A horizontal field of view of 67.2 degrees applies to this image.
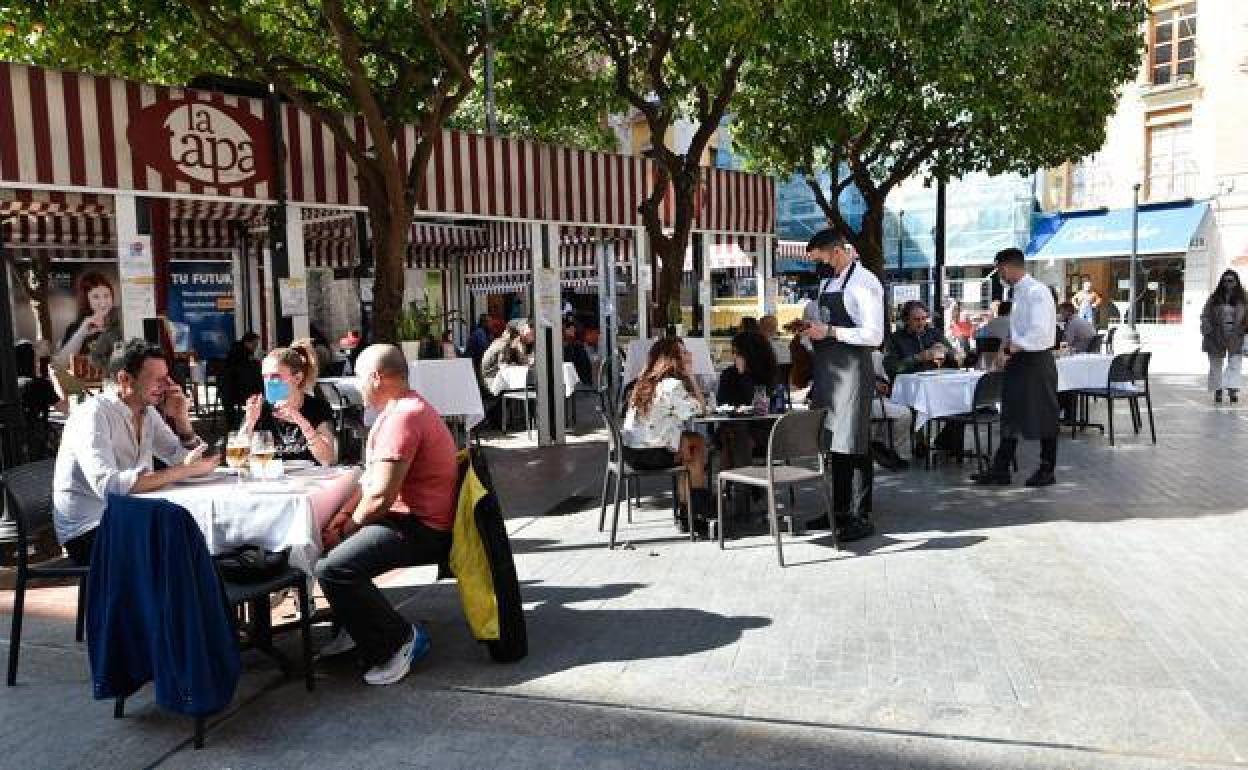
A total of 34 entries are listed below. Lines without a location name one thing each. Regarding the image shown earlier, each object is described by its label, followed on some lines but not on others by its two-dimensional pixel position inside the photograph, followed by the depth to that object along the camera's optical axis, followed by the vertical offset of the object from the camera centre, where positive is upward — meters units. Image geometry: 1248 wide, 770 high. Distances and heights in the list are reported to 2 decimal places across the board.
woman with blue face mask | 4.82 -0.47
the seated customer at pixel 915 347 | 9.32 -0.42
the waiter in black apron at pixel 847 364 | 5.98 -0.36
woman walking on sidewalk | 12.16 -0.43
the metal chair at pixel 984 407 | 8.13 -0.90
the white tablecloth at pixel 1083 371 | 9.88 -0.74
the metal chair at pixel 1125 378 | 9.70 -0.80
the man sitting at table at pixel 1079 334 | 11.13 -0.37
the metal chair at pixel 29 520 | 4.00 -0.86
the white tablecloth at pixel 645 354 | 10.45 -0.50
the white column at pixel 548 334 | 10.69 -0.21
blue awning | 26.25 +2.08
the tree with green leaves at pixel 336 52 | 8.01 +2.73
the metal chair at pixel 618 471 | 6.08 -1.04
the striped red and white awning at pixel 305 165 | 7.09 +1.51
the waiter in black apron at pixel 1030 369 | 7.48 -0.53
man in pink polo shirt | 3.86 -0.85
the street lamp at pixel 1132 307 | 23.05 -0.14
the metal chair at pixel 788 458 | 5.46 -0.89
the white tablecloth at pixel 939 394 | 8.46 -0.80
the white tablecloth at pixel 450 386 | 8.98 -0.66
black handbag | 3.78 -0.98
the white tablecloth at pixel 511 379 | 11.50 -0.77
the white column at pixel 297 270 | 8.66 +0.48
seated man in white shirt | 3.99 -0.57
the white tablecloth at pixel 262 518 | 3.82 -0.80
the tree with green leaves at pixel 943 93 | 11.66 +2.98
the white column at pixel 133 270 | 7.49 +0.44
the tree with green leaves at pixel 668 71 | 9.30 +2.57
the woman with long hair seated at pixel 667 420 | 6.13 -0.70
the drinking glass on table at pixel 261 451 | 4.12 -0.57
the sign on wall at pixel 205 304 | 14.91 +0.32
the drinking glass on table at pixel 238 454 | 4.11 -0.57
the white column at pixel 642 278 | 12.21 +0.46
